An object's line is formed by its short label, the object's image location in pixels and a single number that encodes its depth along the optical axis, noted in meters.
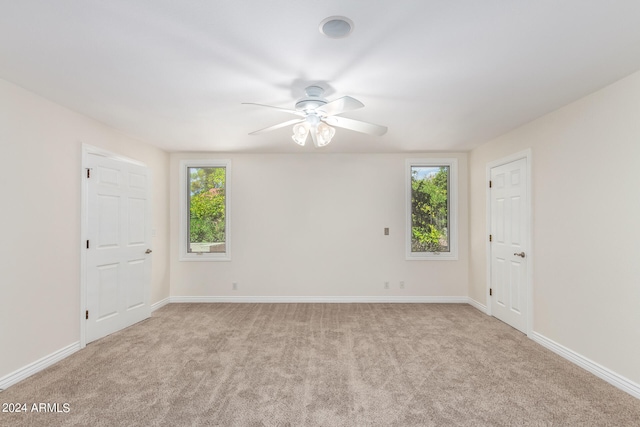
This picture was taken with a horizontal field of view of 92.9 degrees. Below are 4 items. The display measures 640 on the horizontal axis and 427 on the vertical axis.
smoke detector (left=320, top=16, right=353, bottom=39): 1.67
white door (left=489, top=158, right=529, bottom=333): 3.58
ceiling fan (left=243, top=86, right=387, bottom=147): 2.49
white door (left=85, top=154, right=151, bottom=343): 3.34
